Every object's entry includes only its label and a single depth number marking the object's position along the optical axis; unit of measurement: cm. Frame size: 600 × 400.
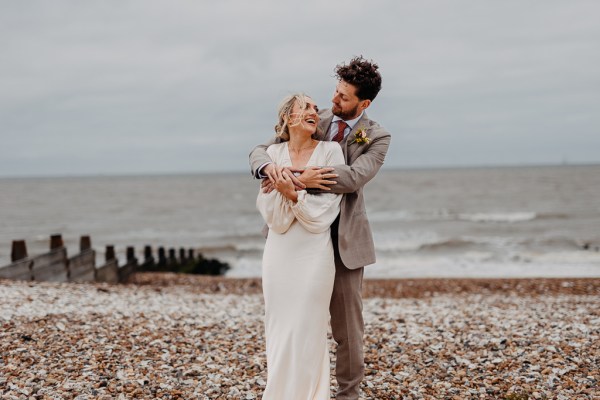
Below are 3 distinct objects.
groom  388
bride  390
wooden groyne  1092
